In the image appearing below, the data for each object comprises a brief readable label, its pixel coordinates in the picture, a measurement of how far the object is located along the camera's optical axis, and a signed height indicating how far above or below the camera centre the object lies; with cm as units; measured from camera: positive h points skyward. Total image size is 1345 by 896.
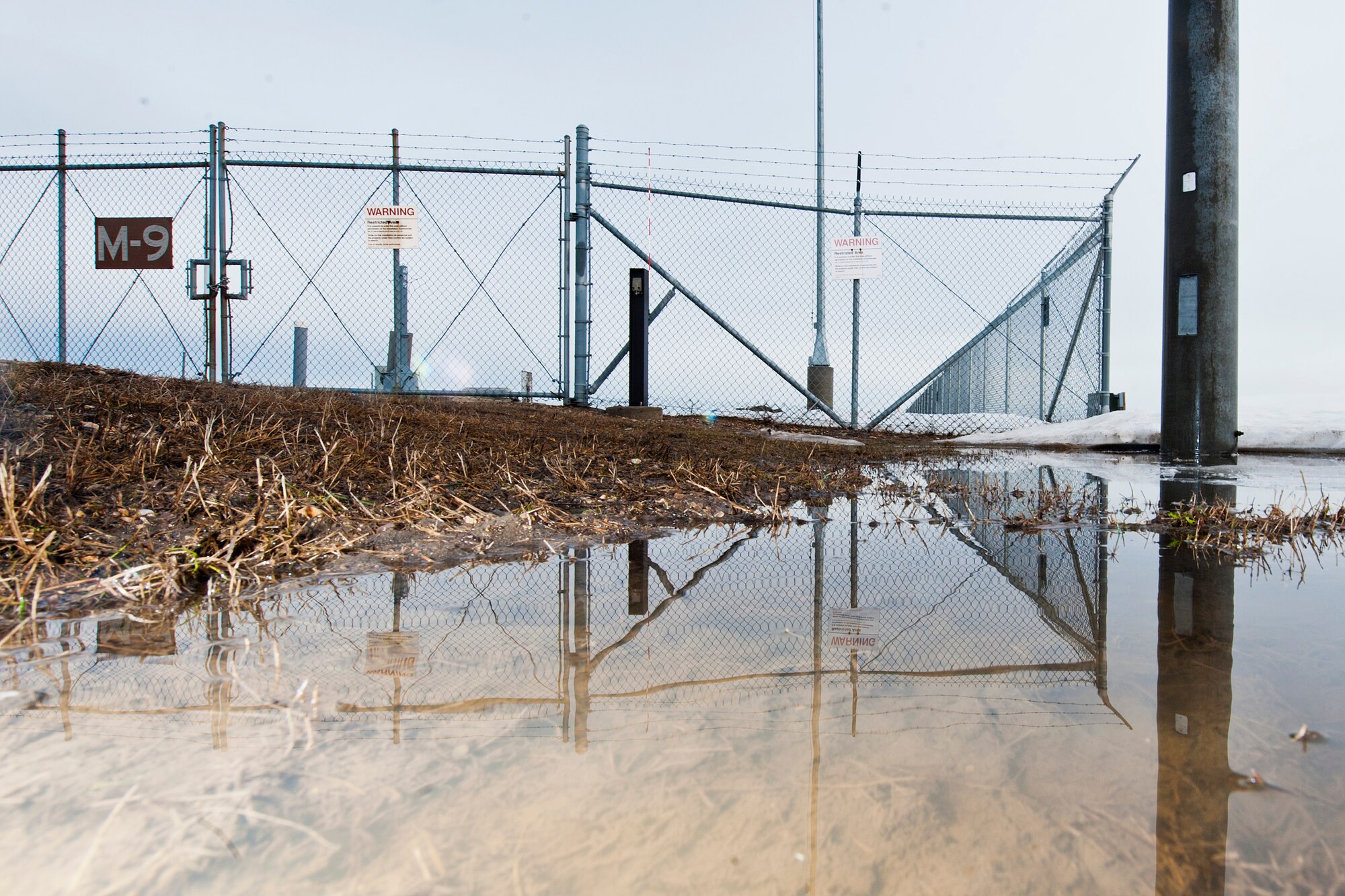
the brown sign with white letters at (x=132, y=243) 808 +200
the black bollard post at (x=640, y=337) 774 +102
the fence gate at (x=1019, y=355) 841 +96
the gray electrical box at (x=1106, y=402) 833 +43
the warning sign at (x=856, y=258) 833 +196
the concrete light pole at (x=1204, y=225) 486 +138
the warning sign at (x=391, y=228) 785 +211
